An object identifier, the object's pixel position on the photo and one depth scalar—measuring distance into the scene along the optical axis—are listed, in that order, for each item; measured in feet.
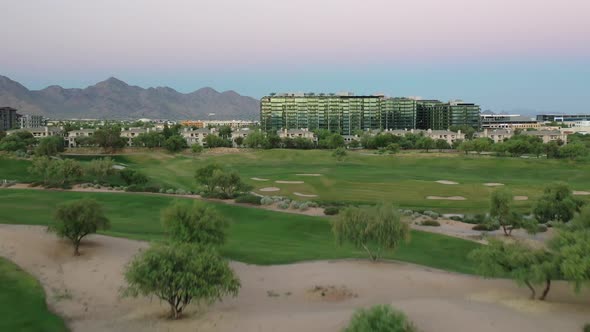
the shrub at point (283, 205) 165.07
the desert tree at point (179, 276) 72.84
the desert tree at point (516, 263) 78.07
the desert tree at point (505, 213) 138.92
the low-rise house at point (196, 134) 576.16
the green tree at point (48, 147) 329.50
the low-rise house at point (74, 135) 500.33
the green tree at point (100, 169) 225.35
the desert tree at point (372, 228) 100.48
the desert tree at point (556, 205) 146.20
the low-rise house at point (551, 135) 543.39
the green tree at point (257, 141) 490.49
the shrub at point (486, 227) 145.38
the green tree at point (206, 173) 196.75
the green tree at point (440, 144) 489.26
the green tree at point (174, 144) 434.30
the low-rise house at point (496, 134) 595.88
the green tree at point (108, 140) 411.13
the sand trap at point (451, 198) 211.82
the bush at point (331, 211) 155.22
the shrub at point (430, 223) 146.13
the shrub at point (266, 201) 170.09
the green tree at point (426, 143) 476.01
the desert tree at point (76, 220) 106.42
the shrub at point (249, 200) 171.22
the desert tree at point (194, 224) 101.35
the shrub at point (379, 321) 59.82
